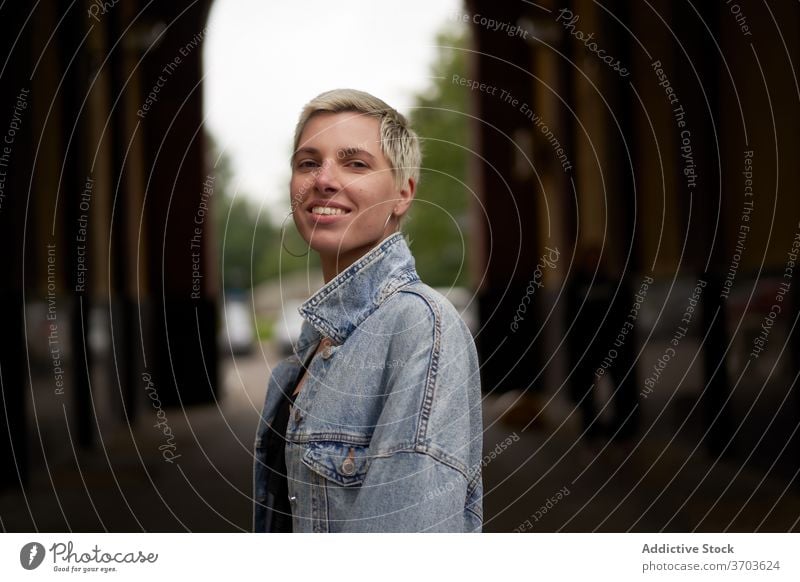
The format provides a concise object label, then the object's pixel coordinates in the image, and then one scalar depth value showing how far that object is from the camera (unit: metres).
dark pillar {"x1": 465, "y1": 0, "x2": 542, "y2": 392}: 7.49
